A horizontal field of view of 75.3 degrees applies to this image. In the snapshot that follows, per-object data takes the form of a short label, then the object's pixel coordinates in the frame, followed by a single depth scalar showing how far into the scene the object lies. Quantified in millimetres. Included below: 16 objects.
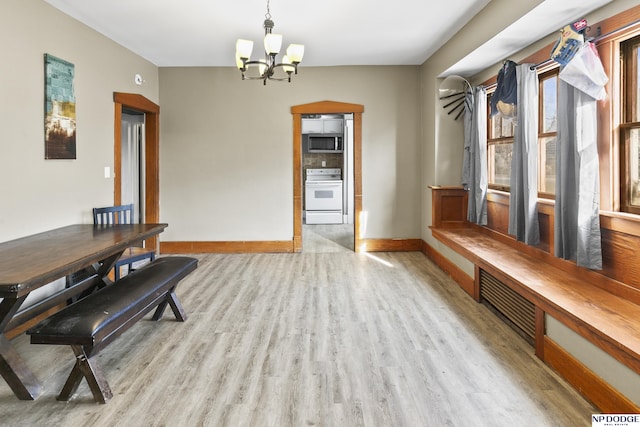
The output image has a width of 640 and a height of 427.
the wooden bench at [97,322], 2051
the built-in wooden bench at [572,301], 1991
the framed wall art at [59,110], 3473
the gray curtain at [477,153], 4535
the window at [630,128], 2592
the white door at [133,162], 5418
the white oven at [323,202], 8938
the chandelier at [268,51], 3338
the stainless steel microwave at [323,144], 9164
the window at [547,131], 3486
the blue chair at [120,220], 3973
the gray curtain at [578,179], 2689
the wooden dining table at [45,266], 2119
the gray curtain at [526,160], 3434
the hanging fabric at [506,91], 3830
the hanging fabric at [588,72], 2668
